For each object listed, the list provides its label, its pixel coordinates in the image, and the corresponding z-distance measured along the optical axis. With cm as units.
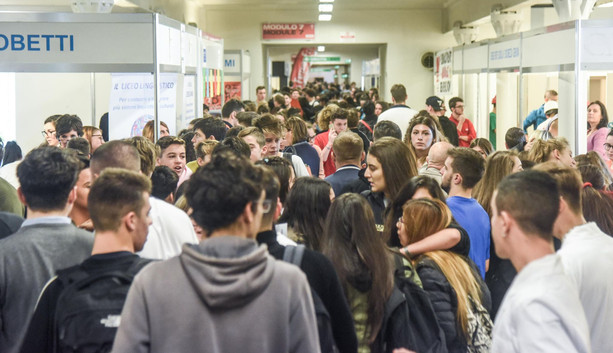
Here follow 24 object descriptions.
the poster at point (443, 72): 1370
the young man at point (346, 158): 524
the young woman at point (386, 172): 468
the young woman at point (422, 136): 644
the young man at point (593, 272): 268
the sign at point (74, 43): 586
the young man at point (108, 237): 241
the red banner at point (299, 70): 3223
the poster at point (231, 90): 1427
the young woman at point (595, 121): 817
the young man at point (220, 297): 200
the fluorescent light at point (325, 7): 1607
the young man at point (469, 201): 421
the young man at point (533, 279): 207
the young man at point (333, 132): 779
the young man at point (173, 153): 546
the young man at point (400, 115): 844
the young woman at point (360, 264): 302
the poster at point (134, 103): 665
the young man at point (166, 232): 334
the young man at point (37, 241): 274
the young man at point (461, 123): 1082
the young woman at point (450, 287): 328
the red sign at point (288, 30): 1958
